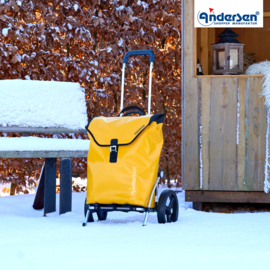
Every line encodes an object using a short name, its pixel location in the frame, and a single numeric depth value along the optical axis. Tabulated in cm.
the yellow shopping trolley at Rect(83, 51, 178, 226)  549
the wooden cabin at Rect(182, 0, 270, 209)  699
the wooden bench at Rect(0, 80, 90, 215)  634
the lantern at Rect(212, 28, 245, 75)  754
